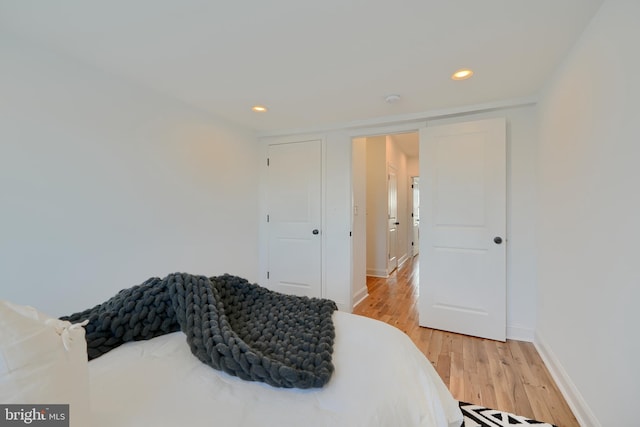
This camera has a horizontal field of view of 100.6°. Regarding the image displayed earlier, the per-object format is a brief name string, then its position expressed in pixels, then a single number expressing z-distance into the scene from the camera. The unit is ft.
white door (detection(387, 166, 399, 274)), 15.55
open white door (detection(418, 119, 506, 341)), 7.82
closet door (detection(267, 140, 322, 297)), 10.43
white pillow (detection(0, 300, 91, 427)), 1.60
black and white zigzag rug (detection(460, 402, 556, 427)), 4.71
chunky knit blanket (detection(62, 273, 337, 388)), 2.53
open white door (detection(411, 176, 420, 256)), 21.77
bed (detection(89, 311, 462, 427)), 2.08
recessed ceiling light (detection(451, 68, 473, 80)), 6.10
